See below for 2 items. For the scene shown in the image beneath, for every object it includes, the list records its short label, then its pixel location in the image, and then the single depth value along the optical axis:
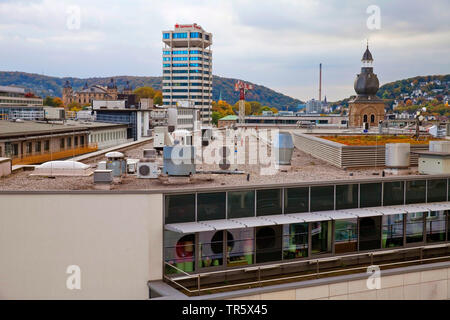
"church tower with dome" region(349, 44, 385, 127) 91.44
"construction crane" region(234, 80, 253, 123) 120.15
